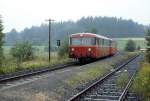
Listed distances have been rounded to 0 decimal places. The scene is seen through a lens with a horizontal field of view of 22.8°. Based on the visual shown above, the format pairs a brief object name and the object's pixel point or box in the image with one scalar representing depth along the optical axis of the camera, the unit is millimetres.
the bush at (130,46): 117856
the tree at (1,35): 32994
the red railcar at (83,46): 34531
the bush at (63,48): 50812
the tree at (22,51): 49094
